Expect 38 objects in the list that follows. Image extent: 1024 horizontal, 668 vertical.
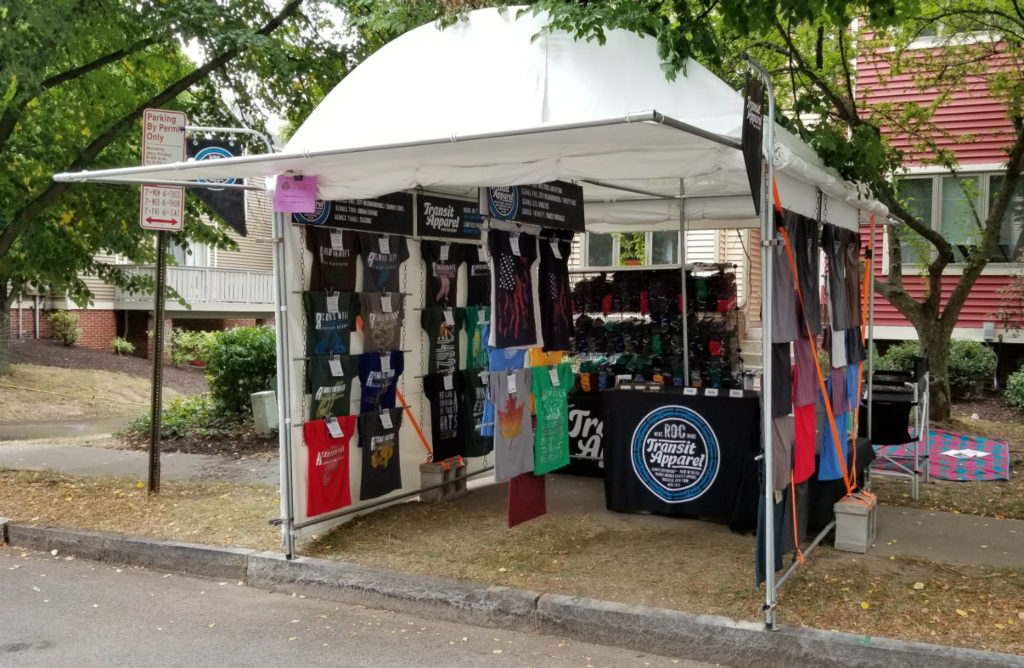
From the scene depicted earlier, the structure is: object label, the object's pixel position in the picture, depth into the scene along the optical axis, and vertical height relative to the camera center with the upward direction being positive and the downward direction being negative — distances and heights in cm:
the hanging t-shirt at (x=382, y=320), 753 +3
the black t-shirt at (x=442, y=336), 824 -11
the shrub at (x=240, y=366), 1284 -58
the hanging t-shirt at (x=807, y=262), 601 +41
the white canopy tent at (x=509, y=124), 527 +120
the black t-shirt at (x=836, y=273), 673 +37
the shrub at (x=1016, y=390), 1462 -108
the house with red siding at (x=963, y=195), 1641 +233
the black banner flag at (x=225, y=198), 807 +112
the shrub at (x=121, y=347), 2545 -61
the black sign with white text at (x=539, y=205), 706 +96
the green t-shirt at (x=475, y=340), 867 -15
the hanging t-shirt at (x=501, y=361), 709 -29
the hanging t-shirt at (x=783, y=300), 552 +14
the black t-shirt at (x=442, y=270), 825 +49
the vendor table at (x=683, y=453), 720 -105
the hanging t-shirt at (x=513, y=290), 700 +26
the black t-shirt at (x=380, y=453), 752 -106
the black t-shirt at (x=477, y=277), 875 +45
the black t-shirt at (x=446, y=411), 832 -80
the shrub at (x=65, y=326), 2483 -3
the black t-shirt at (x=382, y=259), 758 +54
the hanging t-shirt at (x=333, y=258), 709 +52
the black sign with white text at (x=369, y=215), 702 +87
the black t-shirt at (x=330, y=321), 702 +3
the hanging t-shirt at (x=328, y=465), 695 -108
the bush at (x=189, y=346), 1337 -38
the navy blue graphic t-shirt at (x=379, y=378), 750 -44
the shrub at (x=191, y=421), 1279 -136
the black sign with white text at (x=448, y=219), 807 +95
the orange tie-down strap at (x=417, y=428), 798 -93
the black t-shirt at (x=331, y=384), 700 -46
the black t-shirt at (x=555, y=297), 772 +22
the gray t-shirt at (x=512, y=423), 695 -77
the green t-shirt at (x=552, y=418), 752 -78
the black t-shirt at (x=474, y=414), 859 -84
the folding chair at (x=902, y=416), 870 -91
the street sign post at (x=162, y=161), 826 +145
